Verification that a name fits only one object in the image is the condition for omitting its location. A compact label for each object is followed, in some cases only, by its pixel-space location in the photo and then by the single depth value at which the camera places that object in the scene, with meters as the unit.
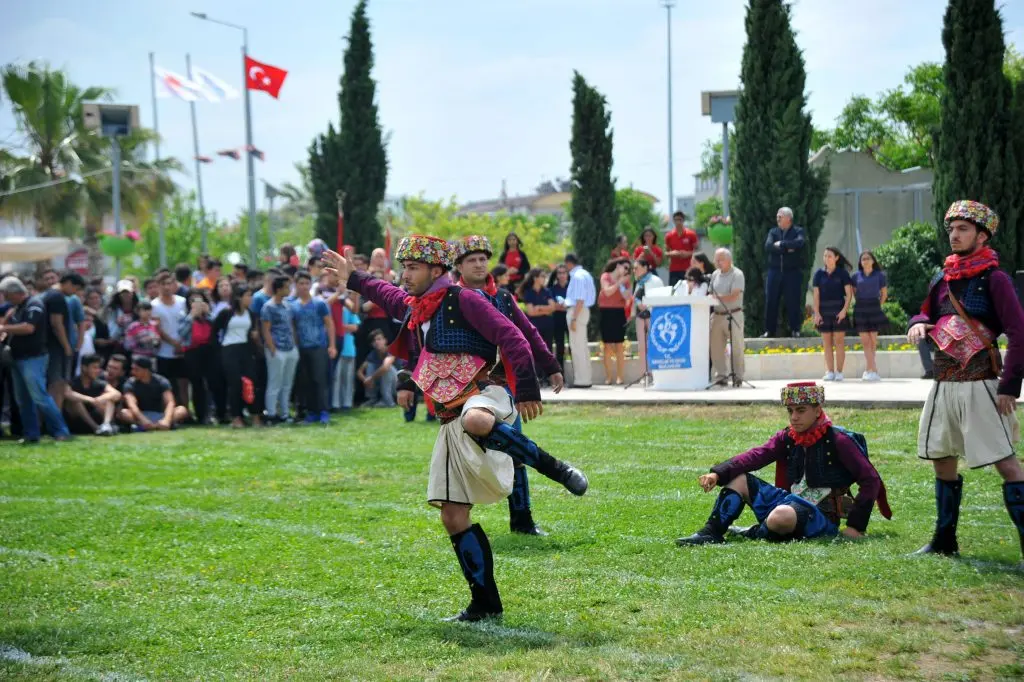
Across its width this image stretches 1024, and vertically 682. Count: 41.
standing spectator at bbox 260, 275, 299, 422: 19.05
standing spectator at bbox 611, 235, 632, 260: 24.65
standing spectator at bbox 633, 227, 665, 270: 24.36
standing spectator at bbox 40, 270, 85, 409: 17.52
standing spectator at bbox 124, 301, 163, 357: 19.30
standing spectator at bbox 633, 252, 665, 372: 21.55
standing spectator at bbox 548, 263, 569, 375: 21.97
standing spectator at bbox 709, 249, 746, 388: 20.08
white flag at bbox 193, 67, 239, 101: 41.91
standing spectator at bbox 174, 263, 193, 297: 21.60
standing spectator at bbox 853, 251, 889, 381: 19.80
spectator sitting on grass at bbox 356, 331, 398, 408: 20.72
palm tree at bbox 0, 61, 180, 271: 48.00
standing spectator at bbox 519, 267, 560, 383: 21.47
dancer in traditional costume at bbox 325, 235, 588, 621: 6.97
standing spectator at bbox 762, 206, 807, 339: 22.20
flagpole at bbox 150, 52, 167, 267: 51.37
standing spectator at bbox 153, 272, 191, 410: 19.45
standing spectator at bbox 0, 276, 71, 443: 17.33
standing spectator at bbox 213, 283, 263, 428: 19.06
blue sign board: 19.69
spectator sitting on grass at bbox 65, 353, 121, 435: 18.41
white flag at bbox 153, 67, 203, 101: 40.16
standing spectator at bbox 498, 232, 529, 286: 22.42
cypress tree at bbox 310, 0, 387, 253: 33.84
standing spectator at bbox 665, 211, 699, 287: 24.61
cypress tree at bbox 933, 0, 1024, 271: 24.91
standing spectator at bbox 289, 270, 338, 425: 19.25
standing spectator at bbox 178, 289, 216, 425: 19.28
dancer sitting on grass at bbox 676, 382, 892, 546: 8.87
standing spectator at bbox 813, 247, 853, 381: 19.58
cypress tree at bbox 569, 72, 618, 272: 31.20
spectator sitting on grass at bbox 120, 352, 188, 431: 18.81
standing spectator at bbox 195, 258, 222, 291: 21.83
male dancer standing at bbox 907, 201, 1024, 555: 7.95
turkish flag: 36.91
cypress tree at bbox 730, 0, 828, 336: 26.42
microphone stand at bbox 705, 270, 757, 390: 19.95
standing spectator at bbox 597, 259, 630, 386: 21.17
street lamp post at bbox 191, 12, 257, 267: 40.16
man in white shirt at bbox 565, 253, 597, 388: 21.27
